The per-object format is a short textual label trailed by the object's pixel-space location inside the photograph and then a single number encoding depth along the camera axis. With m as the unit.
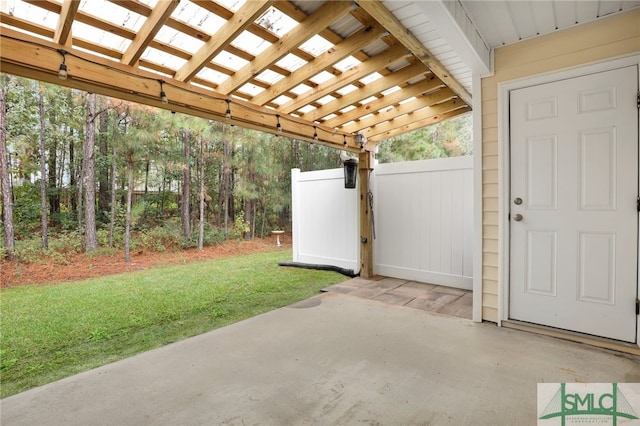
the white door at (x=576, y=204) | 2.30
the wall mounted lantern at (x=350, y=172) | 4.81
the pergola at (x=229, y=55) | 2.00
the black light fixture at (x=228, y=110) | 3.10
